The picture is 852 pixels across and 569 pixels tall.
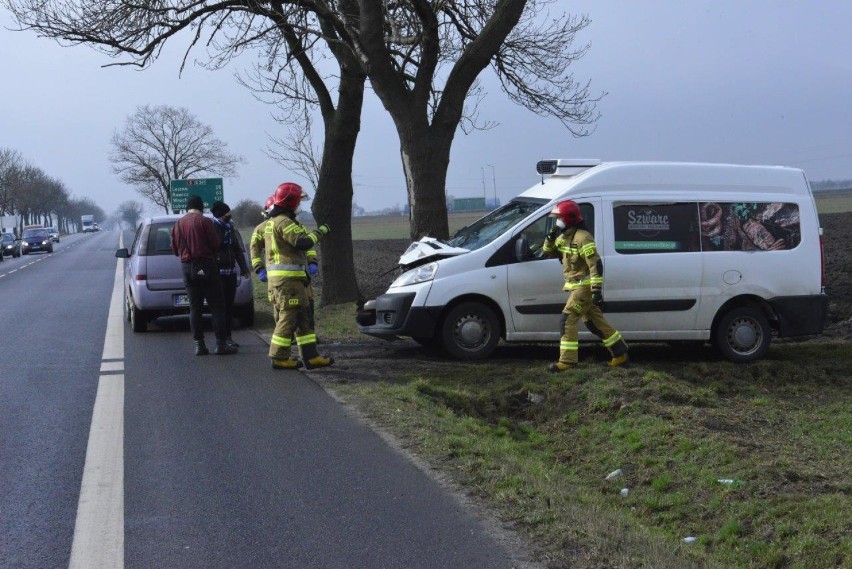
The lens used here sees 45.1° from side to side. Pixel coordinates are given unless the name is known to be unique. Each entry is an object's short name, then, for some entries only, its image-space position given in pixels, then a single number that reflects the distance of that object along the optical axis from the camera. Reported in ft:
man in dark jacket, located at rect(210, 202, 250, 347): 42.88
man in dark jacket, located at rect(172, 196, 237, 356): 39.83
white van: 36.04
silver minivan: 49.19
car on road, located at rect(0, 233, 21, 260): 190.17
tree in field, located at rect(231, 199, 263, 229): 248.93
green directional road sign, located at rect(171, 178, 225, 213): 131.54
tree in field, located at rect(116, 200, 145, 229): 634.64
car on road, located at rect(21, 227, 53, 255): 208.74
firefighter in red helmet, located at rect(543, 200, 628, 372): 33.73
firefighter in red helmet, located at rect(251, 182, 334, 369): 34.71
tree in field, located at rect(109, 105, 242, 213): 241.96
